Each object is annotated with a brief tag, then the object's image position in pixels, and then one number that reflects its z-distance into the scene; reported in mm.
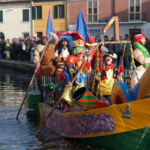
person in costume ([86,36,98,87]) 9798
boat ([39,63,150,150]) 6910
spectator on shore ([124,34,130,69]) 19922
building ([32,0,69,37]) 49719
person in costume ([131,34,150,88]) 9023
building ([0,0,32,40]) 52125
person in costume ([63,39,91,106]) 9156
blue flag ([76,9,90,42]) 16562
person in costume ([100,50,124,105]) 9211
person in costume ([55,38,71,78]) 10742
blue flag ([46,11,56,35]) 17531
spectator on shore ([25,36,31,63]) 28078
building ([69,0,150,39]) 45344
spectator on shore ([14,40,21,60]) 30906
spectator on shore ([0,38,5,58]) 34803
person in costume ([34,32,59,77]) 11352
